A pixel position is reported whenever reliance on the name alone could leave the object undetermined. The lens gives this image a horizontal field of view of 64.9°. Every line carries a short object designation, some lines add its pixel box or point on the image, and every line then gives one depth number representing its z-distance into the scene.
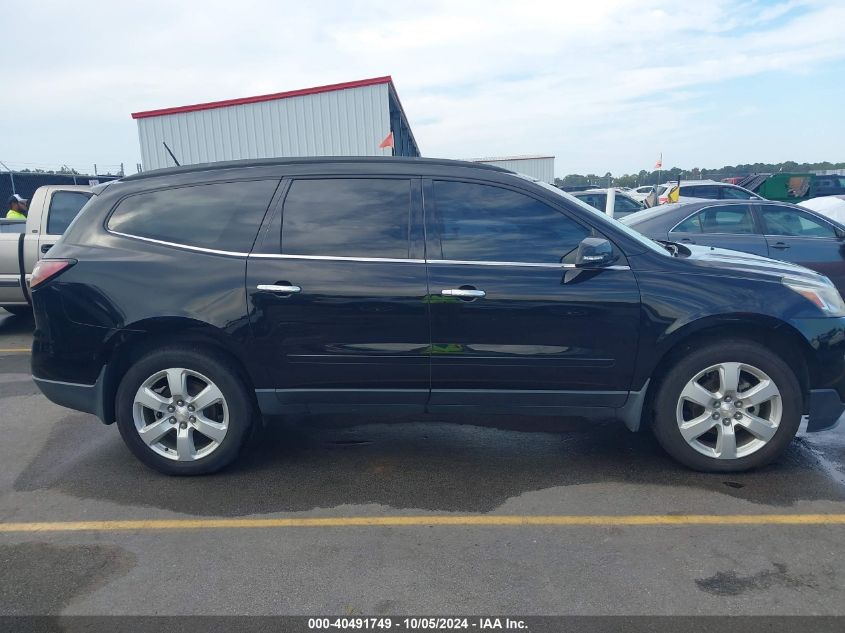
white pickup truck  8.07
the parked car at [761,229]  8.08
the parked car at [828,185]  25.96
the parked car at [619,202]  17.28
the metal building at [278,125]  18.25
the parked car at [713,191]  16.98
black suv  3.77
